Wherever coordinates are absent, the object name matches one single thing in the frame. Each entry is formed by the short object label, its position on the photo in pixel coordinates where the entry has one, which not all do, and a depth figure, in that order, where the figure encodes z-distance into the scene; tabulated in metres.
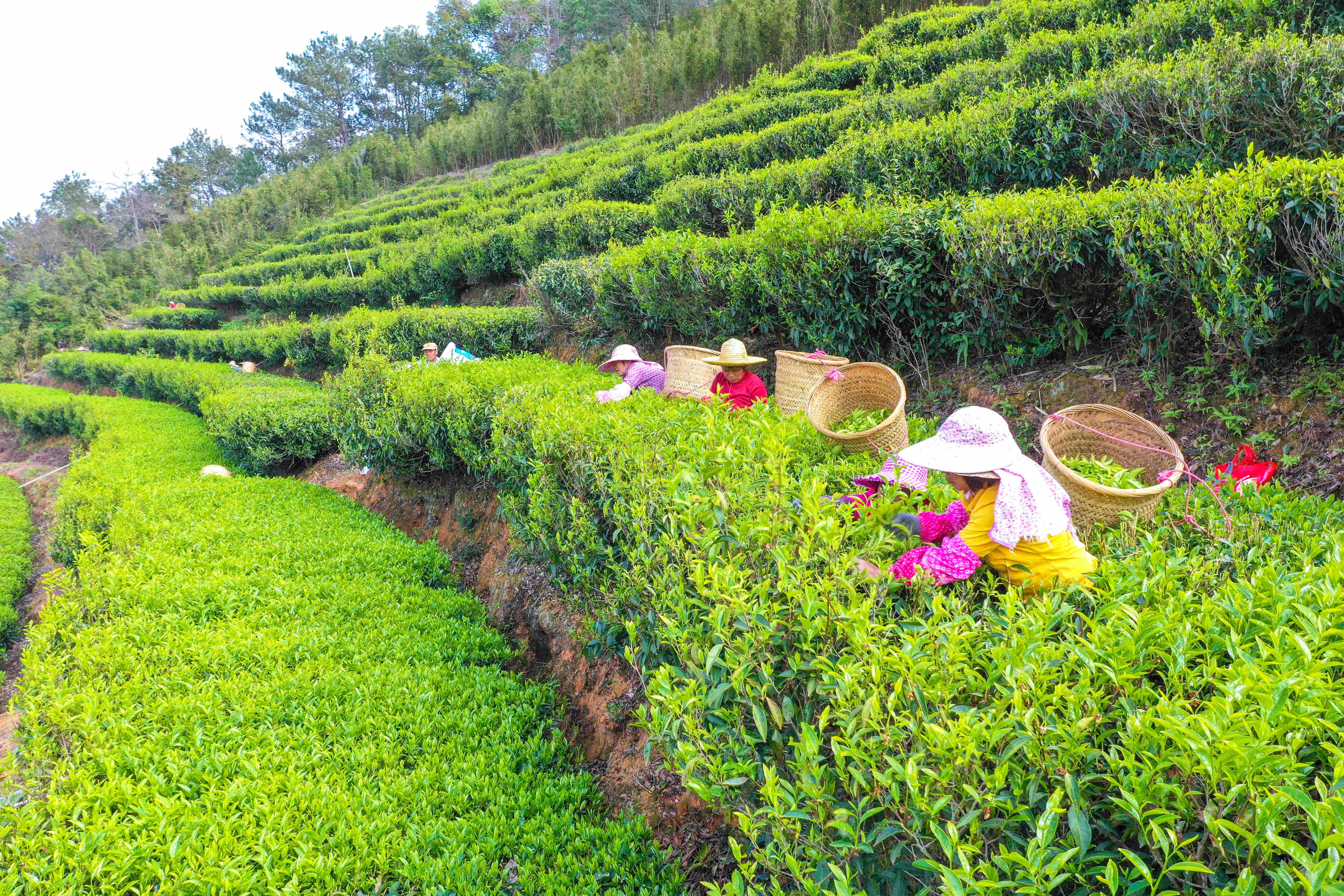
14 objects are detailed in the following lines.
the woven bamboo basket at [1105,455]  2.97
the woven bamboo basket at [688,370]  6.12
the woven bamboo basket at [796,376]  4.87
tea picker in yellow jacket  2.38
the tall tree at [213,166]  56.16
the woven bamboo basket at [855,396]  3.95
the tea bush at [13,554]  8.85
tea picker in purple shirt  6.72
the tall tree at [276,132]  57.25
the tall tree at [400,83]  53.22
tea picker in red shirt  5.50
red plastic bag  3.29
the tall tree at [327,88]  54.94
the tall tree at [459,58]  50.16
